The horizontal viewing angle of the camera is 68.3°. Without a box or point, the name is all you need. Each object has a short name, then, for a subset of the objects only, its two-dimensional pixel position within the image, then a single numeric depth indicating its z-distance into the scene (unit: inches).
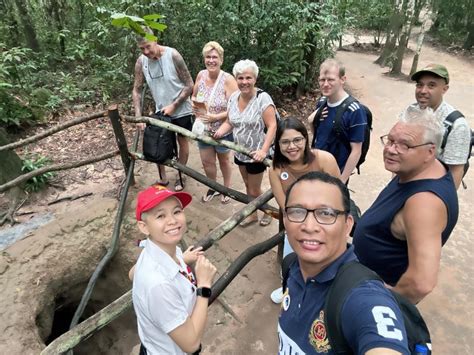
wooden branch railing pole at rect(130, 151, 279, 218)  131.7
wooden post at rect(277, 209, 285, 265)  128.8
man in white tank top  160.2
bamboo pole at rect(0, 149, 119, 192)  146.3
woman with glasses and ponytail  100.3
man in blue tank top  63.6
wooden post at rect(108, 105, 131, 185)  154.2
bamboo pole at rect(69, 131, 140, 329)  119.0
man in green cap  100.1
